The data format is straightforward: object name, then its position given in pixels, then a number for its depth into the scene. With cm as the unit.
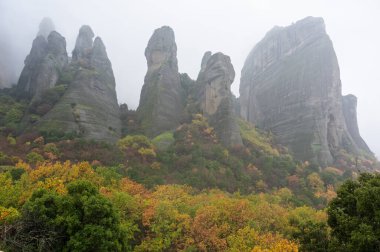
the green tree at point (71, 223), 2534
